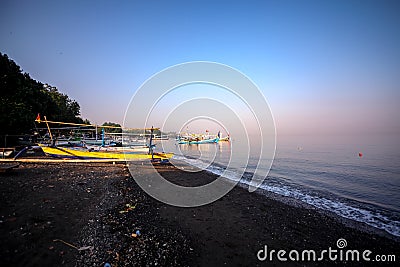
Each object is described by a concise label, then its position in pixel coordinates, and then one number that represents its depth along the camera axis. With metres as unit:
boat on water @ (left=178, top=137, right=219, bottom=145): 74.00
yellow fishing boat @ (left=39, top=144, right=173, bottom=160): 14.38
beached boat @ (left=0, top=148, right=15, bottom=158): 13.01
